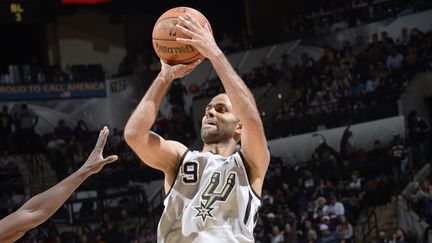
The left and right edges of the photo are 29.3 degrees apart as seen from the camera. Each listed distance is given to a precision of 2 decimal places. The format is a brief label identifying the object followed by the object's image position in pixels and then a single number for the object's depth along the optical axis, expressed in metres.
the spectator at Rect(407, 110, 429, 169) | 16.19
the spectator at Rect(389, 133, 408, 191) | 16.03
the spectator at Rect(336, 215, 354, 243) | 14.30
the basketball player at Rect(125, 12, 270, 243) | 4.82
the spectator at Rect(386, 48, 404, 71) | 18.16
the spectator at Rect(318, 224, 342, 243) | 14.27
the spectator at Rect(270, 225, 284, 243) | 14.73
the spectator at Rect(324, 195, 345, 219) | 14.74
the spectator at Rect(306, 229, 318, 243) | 14.24
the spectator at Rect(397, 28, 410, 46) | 18.59
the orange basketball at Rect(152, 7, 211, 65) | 5.02
